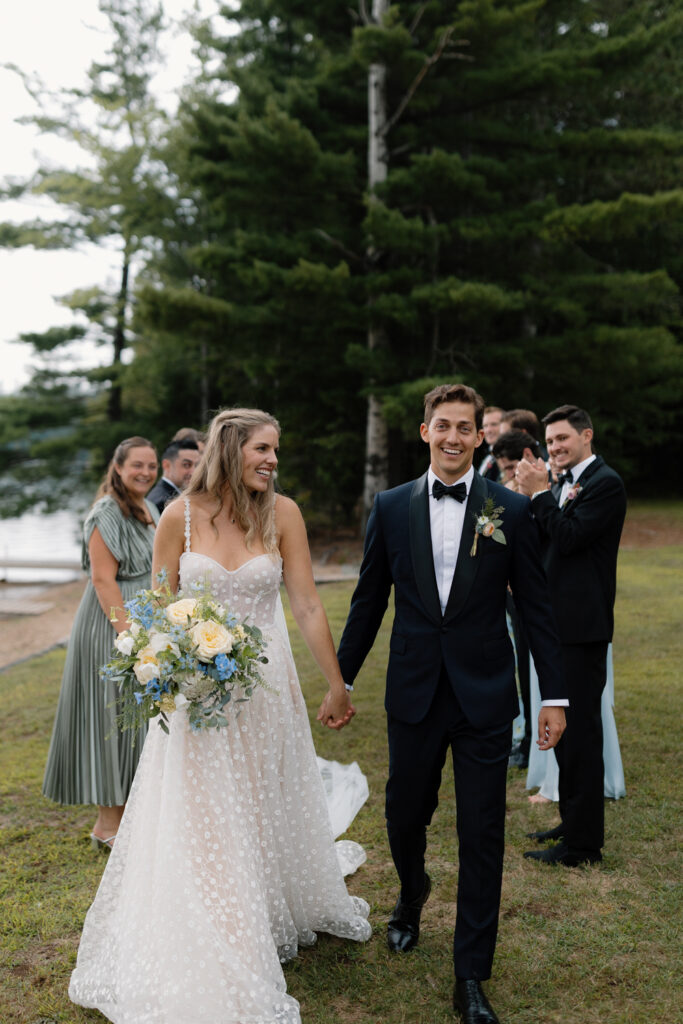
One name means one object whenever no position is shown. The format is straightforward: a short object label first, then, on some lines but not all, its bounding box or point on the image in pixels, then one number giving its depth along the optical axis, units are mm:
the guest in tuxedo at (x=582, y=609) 4203
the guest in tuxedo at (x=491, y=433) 6727
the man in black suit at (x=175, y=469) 6008
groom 3107
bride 2973
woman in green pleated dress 4676
